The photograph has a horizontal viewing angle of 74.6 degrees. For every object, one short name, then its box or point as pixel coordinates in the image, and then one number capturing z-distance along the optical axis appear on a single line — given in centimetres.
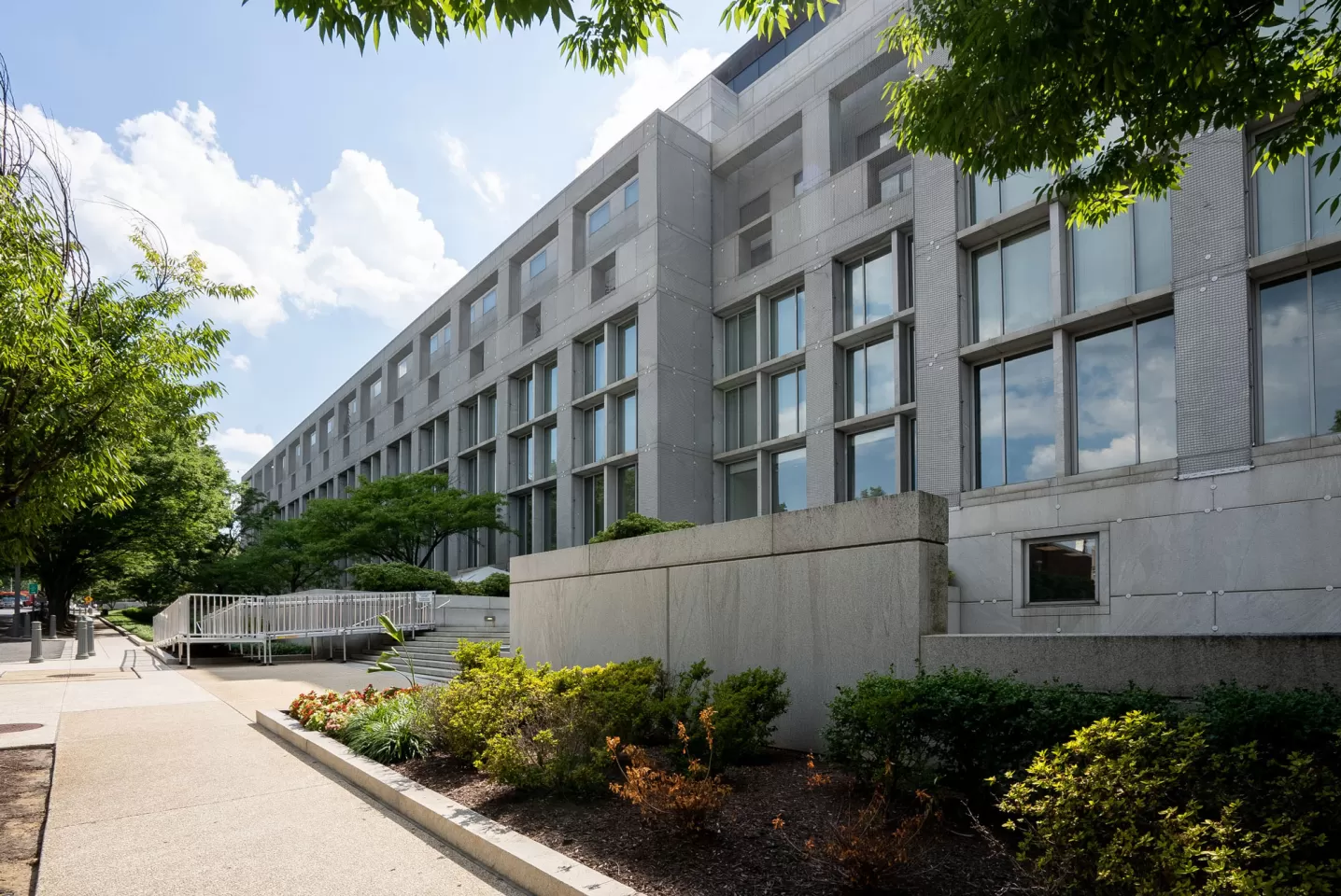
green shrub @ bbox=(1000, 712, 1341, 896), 358
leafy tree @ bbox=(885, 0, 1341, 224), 533
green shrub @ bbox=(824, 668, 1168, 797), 545
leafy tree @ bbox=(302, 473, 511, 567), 3450
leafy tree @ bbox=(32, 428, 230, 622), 3681
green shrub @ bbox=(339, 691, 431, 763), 866
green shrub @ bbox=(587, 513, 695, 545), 1673
